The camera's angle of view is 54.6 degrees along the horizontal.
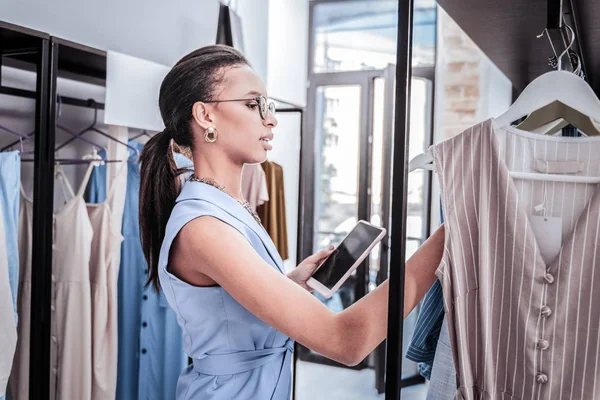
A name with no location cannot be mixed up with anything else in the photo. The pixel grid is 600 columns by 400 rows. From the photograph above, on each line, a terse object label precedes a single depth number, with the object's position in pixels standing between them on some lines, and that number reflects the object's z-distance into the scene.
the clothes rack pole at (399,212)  0.78
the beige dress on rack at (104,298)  2.13
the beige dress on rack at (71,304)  2.06
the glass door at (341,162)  4.53
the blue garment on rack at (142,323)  2.30
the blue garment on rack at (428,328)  1.09
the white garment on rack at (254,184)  2.87
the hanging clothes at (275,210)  3.12
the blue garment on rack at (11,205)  1.73
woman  1.03
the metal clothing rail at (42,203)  1.78
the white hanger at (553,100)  0.98
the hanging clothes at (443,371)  1.09
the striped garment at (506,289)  0.89
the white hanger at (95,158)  2.26
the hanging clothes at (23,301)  1.99
